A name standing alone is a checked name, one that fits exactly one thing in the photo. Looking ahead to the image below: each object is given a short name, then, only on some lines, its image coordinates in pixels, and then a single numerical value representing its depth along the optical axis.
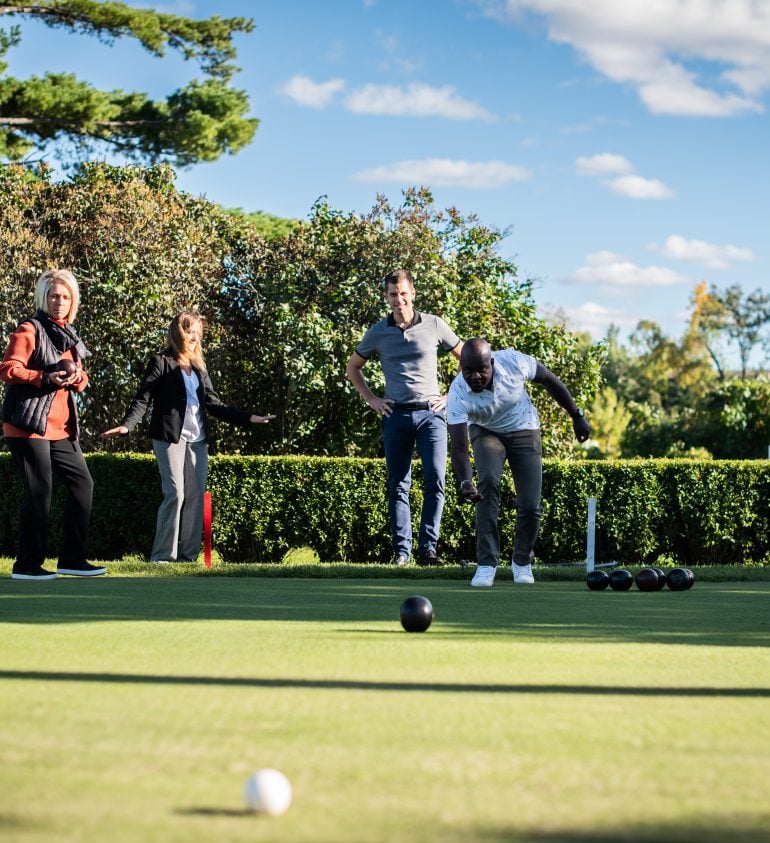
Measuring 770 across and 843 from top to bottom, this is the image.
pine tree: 24.47
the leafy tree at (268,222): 27.57
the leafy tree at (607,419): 53.62
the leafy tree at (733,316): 78.12
